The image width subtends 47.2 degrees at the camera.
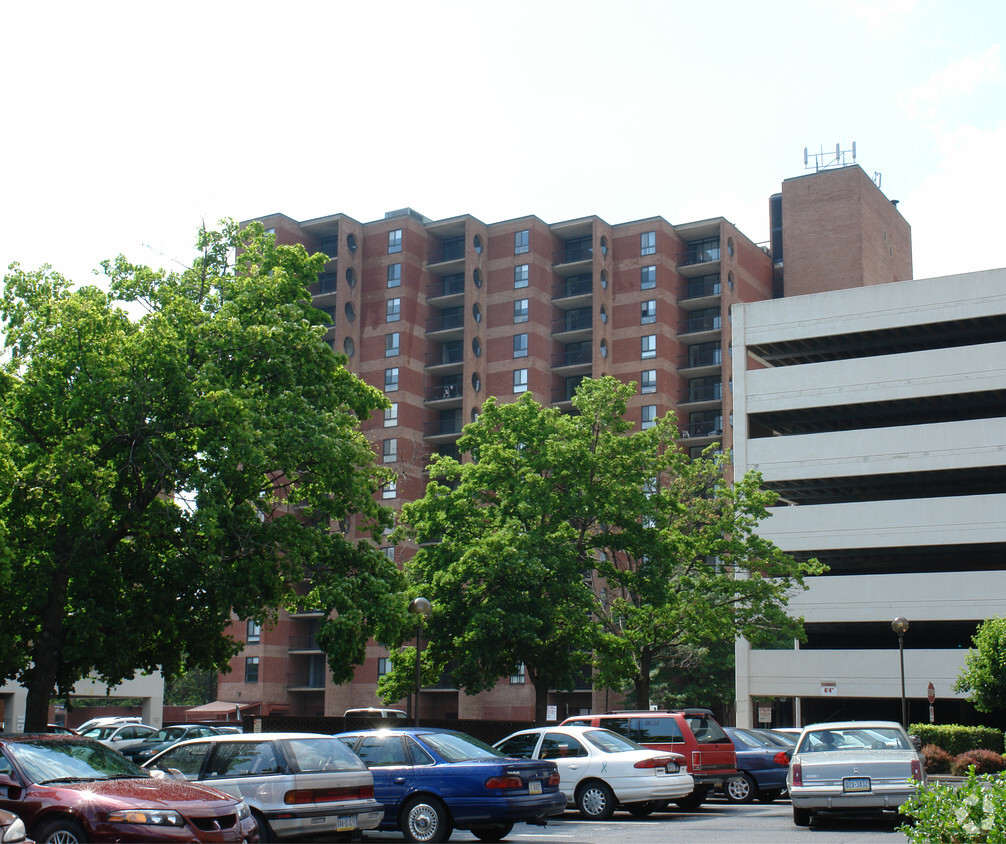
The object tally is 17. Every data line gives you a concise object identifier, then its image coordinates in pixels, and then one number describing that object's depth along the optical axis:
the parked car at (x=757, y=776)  23.94
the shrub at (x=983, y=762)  31.81
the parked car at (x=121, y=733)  32.03
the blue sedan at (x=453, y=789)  15.48
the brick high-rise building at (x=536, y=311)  72.75
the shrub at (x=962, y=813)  7.19
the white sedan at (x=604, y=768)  19.44
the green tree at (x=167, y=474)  22.91
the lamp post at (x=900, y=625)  35.58
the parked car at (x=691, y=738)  21.97
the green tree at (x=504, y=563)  31.81
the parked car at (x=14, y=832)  8.91
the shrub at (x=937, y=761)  34.00
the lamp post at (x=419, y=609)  24.57
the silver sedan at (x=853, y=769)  16.61
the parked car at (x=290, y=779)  13.63
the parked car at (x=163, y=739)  27.41
